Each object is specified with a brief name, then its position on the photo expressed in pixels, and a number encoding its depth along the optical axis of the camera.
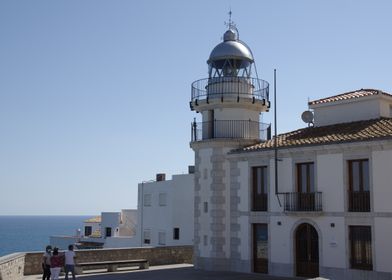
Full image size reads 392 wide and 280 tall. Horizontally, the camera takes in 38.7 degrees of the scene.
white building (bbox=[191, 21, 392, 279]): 20.45
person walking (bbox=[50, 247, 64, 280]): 19.31
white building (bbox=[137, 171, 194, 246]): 38.38
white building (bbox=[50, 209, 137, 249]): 50.22
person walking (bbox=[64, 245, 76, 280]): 19.75
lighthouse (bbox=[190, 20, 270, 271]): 25.69
